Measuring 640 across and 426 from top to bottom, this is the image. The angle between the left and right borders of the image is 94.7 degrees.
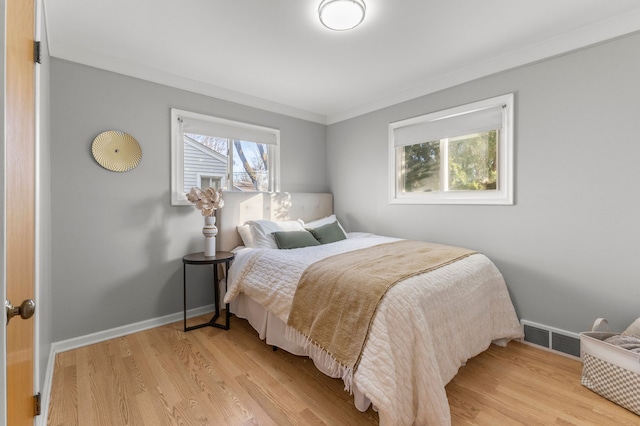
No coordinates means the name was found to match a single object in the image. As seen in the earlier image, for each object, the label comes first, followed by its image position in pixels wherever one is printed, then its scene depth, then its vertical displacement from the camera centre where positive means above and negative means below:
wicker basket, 1.63 -0.94
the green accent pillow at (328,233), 3.17 -0.24
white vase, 2.76 -0.23
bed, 1.45 -0.64
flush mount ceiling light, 1.81 +1.26
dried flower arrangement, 2.74 +0.11
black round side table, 2.56 -0.51
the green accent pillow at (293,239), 2.86 -0.28
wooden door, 0.71 +0.03
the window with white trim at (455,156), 2.61 +0.56
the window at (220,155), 2.90 +0.62
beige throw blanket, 1.59 -0.50
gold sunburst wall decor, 2.43 +0.51
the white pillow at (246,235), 3.01 -0.25
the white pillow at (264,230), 2.92 -0.20
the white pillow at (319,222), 3.48 -0.13
